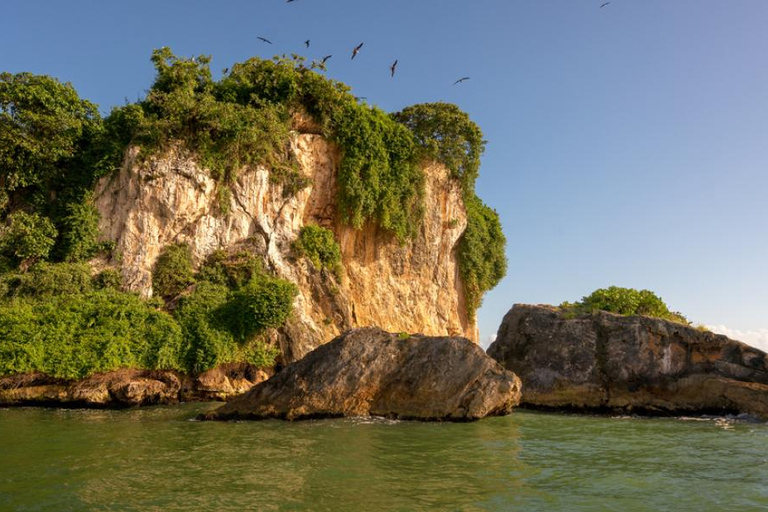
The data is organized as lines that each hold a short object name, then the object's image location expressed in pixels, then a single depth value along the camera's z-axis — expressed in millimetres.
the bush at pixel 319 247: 24891
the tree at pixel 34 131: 21156
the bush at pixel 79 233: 20656
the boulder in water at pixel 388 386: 13375
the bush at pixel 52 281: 18500
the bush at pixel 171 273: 20844
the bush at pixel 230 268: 21734
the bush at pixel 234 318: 18719
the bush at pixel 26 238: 19875
